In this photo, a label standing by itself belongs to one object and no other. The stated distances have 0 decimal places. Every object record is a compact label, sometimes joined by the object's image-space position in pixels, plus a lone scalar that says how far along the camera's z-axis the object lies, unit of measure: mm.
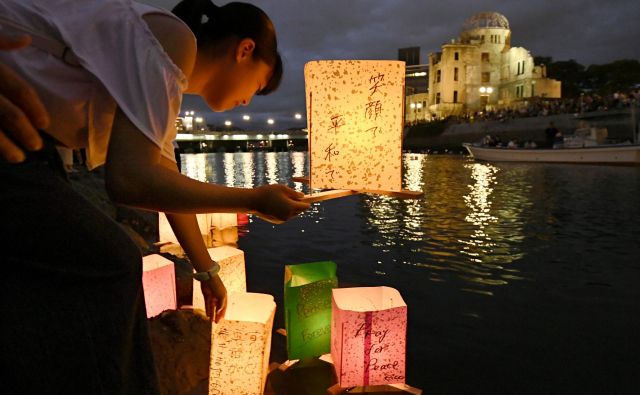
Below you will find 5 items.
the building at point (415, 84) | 65125
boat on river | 20234
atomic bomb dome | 54906
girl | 849
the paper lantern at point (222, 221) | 5857
